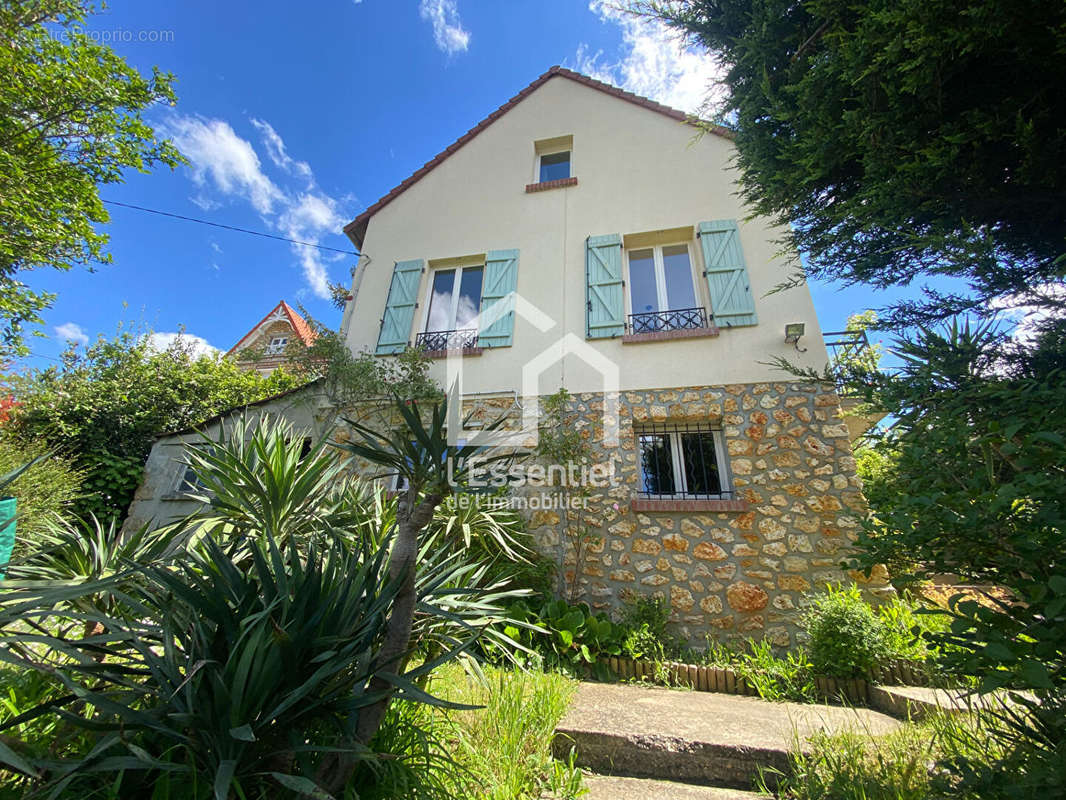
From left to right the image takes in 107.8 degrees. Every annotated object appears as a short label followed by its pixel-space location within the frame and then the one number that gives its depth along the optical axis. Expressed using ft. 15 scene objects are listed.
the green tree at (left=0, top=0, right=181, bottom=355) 21.38
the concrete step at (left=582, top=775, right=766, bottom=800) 5.97
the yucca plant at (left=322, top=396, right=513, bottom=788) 4.43
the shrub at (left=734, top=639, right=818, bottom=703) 9.40
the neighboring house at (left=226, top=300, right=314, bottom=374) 46.21
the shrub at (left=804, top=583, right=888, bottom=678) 9.43
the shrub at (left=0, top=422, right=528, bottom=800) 3.53
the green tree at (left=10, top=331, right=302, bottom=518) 21.36
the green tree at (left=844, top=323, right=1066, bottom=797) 3.48
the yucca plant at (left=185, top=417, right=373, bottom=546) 8.57
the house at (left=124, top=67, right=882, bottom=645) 13.65
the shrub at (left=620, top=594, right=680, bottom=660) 11.64
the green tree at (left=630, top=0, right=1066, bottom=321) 5.68
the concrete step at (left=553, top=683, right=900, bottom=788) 6.39
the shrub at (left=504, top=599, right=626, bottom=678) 10.80
